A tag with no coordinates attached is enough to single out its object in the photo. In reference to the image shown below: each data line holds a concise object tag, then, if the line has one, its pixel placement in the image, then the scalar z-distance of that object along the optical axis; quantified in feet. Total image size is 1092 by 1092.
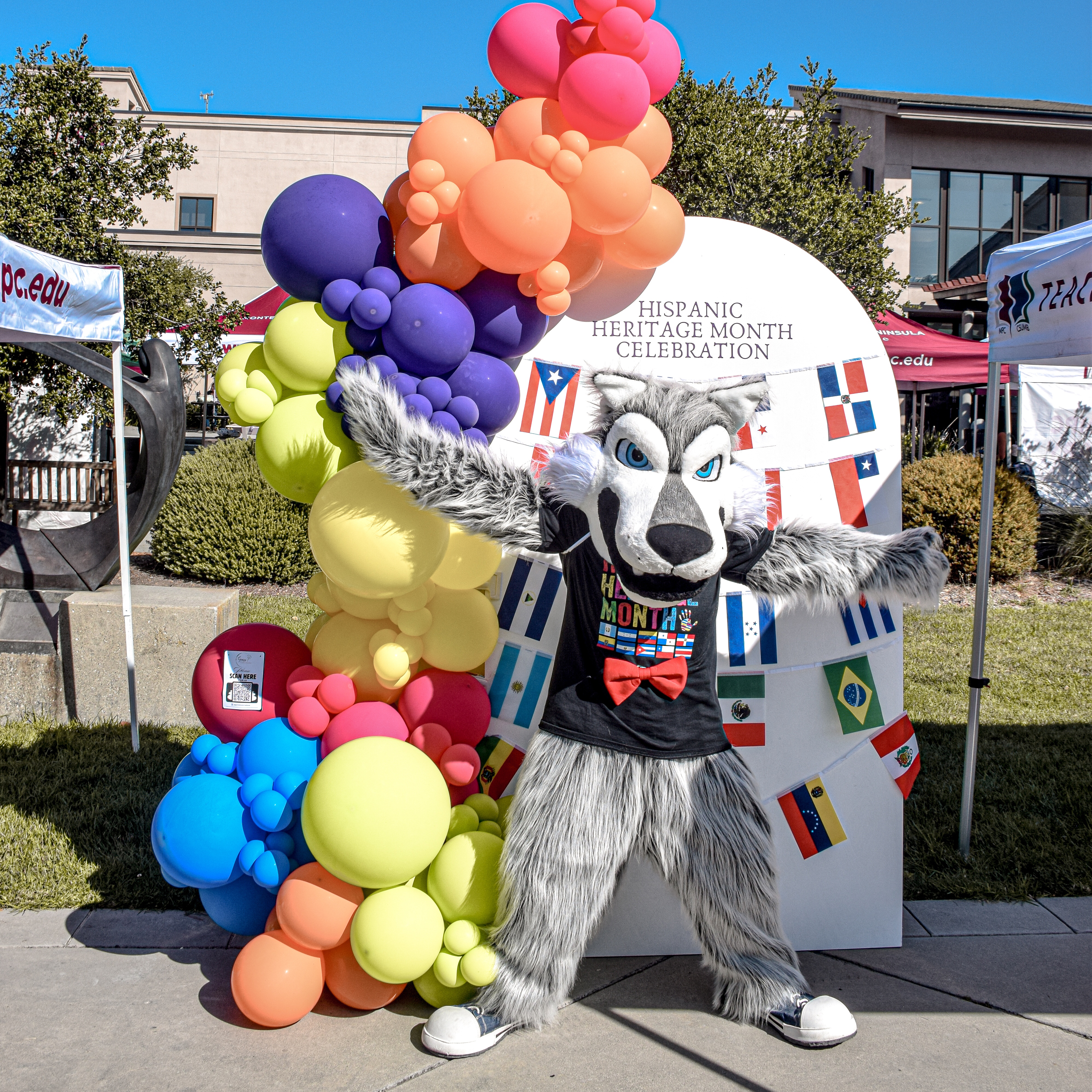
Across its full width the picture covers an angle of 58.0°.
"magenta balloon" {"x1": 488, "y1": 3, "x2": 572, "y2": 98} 9.50
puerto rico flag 11.22
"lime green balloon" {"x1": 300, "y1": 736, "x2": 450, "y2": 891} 9.09
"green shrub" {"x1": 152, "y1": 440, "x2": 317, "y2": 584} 30.40
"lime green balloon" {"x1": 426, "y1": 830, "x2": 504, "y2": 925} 9.81
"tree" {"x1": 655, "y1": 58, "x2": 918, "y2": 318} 34.83
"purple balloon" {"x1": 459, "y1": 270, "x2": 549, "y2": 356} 10.02
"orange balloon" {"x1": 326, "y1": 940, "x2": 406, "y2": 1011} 9.92
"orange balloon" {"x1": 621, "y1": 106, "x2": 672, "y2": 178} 10.07
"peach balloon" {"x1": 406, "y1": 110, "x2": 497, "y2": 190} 9.48
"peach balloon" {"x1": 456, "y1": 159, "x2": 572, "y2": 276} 9.06
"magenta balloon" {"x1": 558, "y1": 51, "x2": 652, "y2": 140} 9.06
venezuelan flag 11.68
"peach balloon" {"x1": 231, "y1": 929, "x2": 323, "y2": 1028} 9.55
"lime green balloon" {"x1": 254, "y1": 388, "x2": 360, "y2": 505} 9.71
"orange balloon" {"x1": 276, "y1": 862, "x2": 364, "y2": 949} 9.51
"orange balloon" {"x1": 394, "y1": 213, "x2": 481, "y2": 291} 9.59
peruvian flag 11.80
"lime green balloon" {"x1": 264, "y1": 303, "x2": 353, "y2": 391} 9.61
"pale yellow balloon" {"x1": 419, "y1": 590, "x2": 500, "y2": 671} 10.50
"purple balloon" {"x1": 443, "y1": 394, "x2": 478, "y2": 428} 9.87
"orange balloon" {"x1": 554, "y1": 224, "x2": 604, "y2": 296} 10.02
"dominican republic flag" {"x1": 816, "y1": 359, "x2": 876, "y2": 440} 11.49
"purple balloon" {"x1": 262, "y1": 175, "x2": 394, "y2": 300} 9.50
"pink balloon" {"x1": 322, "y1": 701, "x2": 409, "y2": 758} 10.16
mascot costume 9.29
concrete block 19.01
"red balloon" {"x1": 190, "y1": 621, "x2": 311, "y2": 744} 10.85
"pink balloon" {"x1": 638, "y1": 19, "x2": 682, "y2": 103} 9.82
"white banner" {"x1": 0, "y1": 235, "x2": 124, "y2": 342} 15.71
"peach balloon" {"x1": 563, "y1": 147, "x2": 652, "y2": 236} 9.43
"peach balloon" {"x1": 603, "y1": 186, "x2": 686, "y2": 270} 10.14
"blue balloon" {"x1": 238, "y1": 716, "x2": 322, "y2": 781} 10.20
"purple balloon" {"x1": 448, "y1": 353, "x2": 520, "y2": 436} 9.88
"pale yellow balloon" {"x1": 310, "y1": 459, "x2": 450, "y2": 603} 9.40
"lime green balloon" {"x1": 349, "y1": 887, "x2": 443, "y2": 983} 9.27
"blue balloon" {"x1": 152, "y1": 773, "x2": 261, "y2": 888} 9.84
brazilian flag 11.63
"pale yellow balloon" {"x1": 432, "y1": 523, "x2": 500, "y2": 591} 10.53
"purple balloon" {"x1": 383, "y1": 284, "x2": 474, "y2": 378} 9.36
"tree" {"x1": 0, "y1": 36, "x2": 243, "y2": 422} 33.50
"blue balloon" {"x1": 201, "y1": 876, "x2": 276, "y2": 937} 10.59
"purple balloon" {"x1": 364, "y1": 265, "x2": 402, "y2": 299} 9.55
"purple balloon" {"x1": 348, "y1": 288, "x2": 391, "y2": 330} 9.40
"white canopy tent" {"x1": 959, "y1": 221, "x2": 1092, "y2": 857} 12.24
